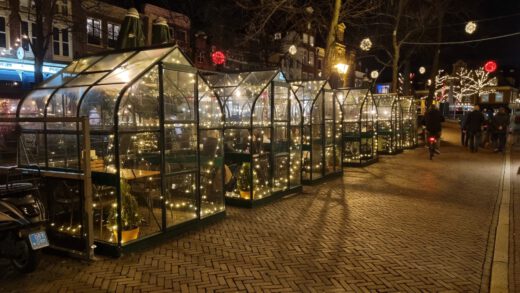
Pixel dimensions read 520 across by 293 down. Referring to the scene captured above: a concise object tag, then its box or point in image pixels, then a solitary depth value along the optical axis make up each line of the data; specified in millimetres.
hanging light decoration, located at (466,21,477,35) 13992
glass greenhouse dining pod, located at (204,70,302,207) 8445
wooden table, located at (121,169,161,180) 5711
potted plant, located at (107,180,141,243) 5695
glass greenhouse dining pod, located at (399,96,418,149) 21062
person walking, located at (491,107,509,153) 18156
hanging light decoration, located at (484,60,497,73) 18625
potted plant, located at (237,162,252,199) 8414
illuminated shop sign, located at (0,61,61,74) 19406
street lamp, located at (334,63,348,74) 15742
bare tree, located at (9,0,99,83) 13522
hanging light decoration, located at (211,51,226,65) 18250
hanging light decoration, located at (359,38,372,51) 16375
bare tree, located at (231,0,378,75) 13836
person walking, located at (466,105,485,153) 17875
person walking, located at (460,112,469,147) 18964
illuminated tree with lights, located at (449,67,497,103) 48197
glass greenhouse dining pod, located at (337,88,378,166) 14539
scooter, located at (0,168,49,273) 4793
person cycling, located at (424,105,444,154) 15984
